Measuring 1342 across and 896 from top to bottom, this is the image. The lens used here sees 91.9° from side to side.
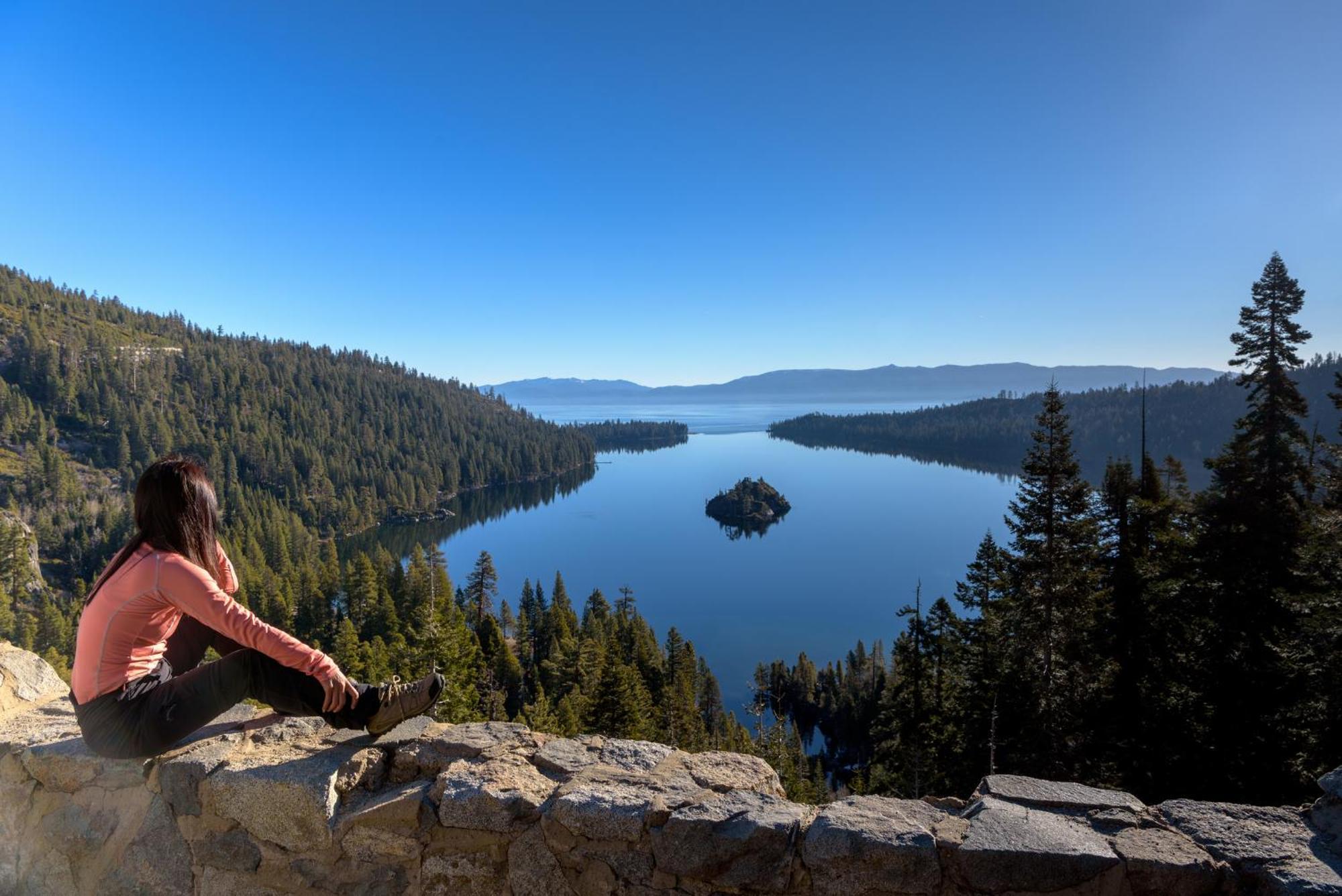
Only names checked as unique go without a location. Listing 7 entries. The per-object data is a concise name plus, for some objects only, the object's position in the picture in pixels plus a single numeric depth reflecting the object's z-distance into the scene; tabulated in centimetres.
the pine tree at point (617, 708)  2459
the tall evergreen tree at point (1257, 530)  1281
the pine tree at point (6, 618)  4287
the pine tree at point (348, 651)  3228
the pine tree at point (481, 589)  5191
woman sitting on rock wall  304
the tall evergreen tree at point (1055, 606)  1438
